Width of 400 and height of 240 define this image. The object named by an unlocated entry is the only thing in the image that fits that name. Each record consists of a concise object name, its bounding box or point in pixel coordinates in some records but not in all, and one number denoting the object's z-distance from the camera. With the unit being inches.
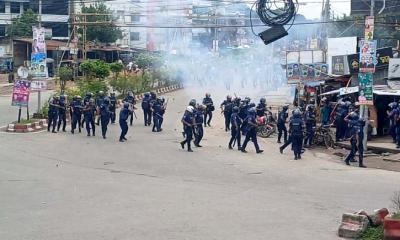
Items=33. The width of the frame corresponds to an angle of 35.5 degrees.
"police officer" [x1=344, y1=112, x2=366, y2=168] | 698.8
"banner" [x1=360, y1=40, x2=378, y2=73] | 730.2
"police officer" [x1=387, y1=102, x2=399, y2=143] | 816.9
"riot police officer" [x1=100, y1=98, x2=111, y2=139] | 880.9
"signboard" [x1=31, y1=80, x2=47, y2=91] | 965.2
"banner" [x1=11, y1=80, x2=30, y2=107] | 930.1
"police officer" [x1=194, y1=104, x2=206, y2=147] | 812.0
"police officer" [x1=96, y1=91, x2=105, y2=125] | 936.8
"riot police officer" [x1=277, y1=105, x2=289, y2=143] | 880.3
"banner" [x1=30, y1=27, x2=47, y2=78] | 967.0
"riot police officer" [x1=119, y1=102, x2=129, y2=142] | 848.9
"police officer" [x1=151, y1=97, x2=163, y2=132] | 985.5
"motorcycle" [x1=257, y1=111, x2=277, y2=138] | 962.0
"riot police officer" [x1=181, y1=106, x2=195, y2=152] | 775.7
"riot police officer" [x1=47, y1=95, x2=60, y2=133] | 919.0
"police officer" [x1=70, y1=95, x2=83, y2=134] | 910.4
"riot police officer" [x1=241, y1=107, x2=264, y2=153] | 776.9
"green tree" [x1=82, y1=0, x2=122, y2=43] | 2039.9
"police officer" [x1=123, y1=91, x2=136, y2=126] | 1019.3
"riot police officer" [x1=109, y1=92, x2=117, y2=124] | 1035.2
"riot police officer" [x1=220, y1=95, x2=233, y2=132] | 1003.9
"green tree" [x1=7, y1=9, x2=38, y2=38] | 2321.6
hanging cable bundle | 555.2
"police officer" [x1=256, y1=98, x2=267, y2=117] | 960.3
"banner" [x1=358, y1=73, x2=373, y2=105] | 733.9
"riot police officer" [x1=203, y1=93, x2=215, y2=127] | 1061.1
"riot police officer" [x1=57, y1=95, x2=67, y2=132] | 925.0
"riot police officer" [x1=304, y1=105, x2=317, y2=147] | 823.7
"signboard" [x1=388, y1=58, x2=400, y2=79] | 925.2
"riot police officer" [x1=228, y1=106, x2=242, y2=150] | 809.5
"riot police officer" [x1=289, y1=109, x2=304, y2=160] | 735.7
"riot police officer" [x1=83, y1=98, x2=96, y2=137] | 899.4
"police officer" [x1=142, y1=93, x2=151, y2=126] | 1025.5
